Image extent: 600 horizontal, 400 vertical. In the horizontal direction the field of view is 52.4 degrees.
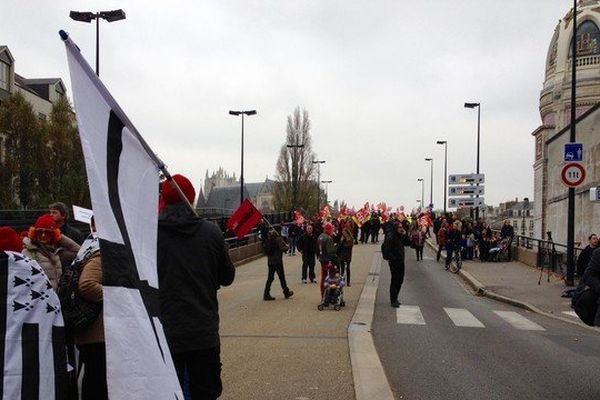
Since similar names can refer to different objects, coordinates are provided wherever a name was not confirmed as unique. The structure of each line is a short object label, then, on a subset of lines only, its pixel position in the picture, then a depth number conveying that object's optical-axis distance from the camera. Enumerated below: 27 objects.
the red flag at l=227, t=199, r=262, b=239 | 11.24
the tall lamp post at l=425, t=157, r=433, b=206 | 73.22
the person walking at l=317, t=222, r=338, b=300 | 13.37
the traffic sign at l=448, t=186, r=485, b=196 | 31.67
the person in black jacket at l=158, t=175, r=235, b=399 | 3.73
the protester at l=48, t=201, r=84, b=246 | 7.51
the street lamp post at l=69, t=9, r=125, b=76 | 19.45
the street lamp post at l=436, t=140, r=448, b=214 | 54.78
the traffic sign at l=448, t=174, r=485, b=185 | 31.83
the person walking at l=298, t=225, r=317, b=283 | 18.12
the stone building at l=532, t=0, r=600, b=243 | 49.56
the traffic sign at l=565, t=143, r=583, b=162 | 16.17
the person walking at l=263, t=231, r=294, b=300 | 13.79
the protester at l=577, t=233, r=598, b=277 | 13.27
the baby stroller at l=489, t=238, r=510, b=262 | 25.66
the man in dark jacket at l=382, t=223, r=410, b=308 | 12.51
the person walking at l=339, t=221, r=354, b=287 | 16.38
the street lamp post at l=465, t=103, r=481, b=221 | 37.06
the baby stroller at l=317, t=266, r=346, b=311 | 11.91
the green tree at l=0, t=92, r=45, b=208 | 29.22
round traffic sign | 15.97
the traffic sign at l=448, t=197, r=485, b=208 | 31.34
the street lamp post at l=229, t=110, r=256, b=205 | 38.14
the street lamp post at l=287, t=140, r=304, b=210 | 64.94
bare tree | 65.31
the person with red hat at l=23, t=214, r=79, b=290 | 5.39
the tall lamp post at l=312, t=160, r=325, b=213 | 68.85
